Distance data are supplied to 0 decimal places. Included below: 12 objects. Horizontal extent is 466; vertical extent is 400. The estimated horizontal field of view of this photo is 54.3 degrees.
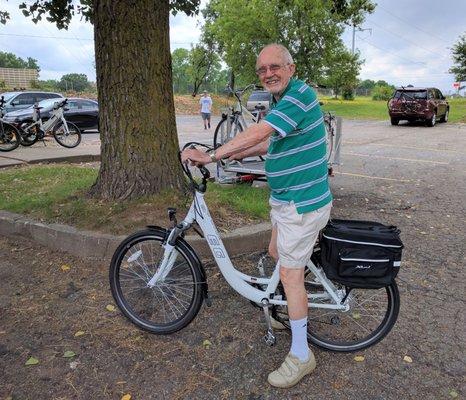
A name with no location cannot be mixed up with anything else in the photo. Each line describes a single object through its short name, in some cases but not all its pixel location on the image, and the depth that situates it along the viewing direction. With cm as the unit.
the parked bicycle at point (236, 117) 738
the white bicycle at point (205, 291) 292
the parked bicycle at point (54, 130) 1298
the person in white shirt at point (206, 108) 2113
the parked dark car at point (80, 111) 1669
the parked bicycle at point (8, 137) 1157
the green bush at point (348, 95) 5580
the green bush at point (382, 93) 6247
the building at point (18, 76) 4969
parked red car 2105
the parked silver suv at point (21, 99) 1669
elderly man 239
